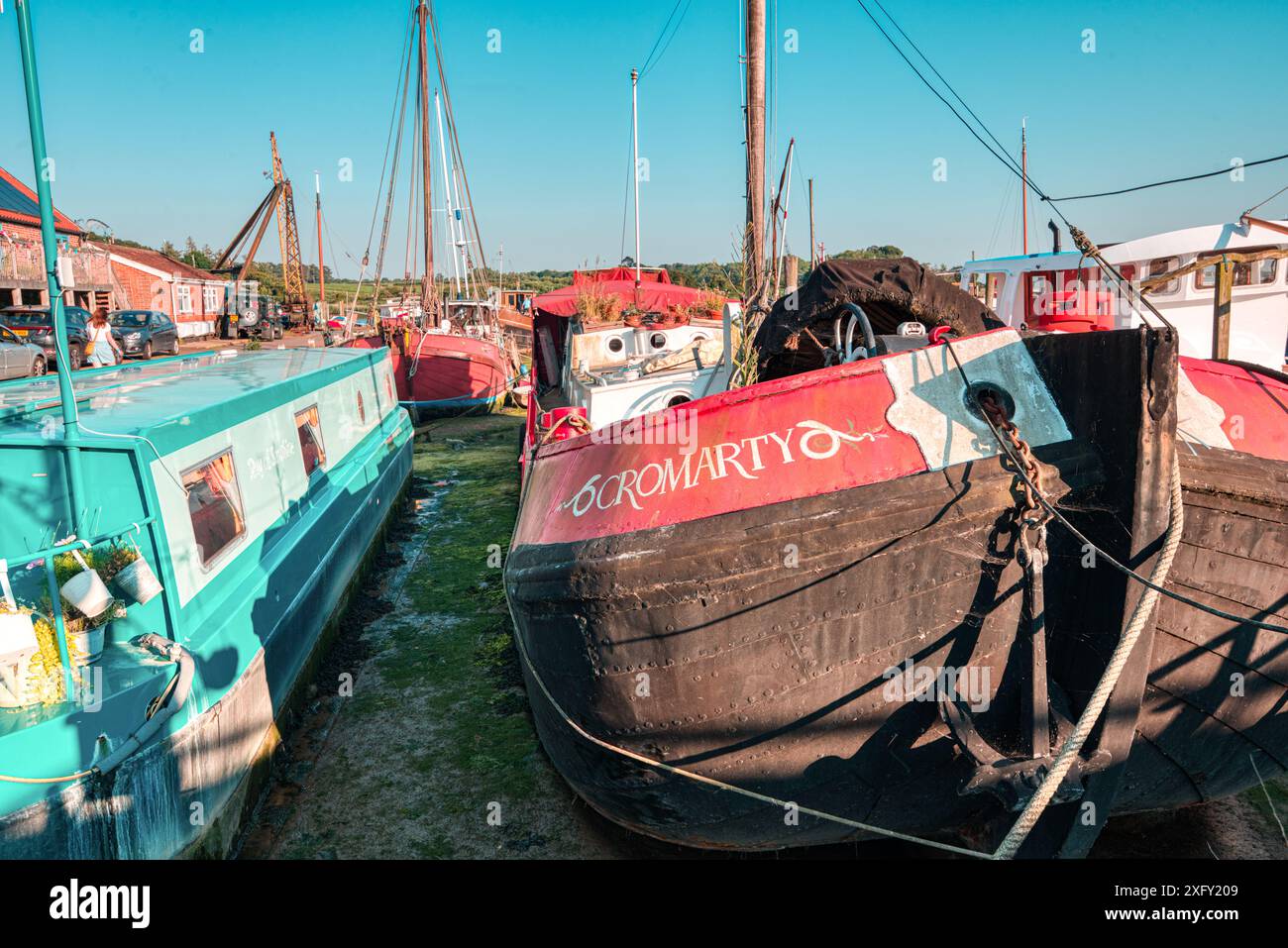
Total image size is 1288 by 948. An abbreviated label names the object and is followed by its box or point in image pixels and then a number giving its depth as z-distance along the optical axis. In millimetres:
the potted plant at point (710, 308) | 10375
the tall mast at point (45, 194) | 3502
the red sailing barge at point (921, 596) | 3283
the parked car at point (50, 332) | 20500
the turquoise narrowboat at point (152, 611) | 3293
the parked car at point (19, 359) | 17594
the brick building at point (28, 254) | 28422
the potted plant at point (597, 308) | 10133
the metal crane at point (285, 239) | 50562
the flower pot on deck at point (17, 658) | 3262
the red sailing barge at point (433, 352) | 17969
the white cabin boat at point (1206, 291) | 9320
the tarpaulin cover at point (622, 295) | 10938
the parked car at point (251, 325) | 37562
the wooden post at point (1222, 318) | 5047
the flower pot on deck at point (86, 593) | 3369
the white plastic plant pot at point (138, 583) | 3588
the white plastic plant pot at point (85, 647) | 3566
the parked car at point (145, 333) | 23953
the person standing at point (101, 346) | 13664
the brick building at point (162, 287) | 39750
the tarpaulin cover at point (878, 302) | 4281
